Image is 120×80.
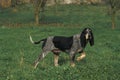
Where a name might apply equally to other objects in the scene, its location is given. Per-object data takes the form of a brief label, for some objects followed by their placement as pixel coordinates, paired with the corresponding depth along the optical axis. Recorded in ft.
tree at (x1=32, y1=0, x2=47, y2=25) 148.07
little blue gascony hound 56.75
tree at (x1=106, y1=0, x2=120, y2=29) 135.95
